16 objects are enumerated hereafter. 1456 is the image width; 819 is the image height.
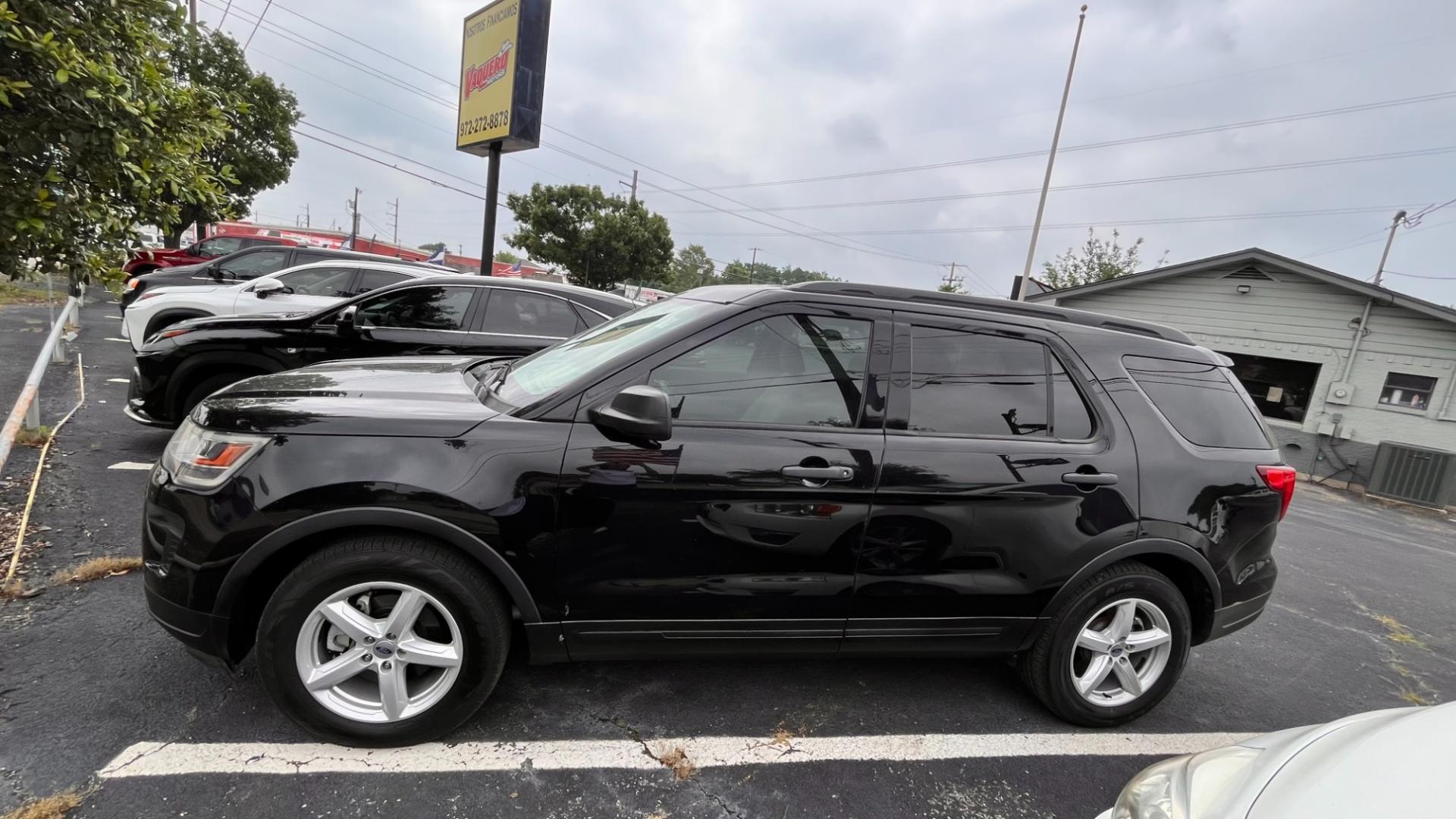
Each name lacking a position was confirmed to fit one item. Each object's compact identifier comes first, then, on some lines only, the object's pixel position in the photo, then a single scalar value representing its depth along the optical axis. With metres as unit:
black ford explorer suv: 2.13
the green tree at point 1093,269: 31.80
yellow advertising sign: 11.16
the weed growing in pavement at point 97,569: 3.09
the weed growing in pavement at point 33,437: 4.77
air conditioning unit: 11.26
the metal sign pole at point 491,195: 11.80
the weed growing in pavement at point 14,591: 2.90
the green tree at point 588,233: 31.25
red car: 13.48
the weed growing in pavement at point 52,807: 1.84
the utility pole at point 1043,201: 16.75
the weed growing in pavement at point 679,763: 2.31
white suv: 6.63
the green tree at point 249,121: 18.28
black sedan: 4.61
